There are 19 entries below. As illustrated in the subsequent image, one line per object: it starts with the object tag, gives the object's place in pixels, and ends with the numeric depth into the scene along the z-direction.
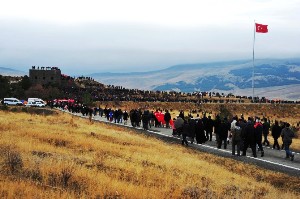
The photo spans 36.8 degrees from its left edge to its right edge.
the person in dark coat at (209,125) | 27.58
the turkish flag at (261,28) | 70.31
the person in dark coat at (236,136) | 21.67
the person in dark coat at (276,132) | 24.42
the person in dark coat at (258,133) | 21.34
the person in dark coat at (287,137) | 21.06
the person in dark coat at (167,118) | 37.81
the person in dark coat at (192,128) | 25.90
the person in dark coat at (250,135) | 21.27
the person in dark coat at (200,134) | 26.38
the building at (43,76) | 109.81
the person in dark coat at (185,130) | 25.48
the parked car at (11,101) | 65.43
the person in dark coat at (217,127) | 24.33
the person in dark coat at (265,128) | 26.36
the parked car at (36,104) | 62.65
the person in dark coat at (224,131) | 23.92
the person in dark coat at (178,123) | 28.00
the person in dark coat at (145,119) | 35.43
